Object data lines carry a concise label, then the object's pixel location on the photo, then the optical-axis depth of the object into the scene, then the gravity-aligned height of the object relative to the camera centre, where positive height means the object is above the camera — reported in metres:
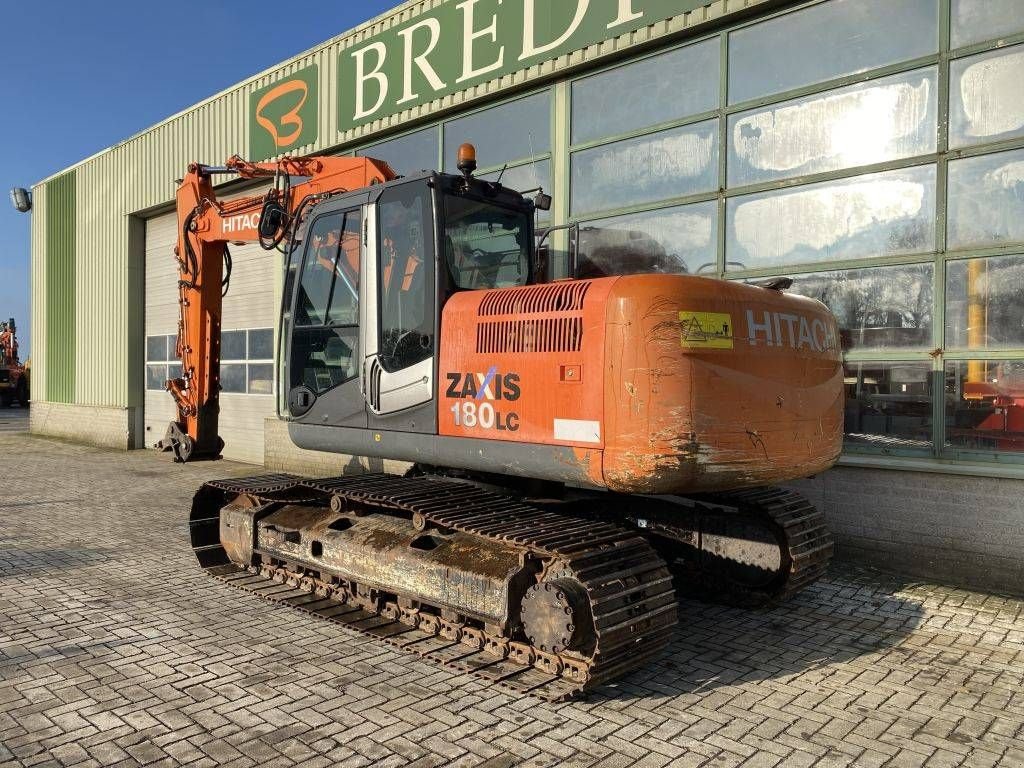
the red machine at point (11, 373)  33.38 -0.23
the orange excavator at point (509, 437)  3.95 -0.37
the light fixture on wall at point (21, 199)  19.94 +4.31
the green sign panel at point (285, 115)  12.31 +4.17
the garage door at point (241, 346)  13.64 +0.43
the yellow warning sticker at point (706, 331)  3.91 +0.21
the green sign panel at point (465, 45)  8.59 +4.04
